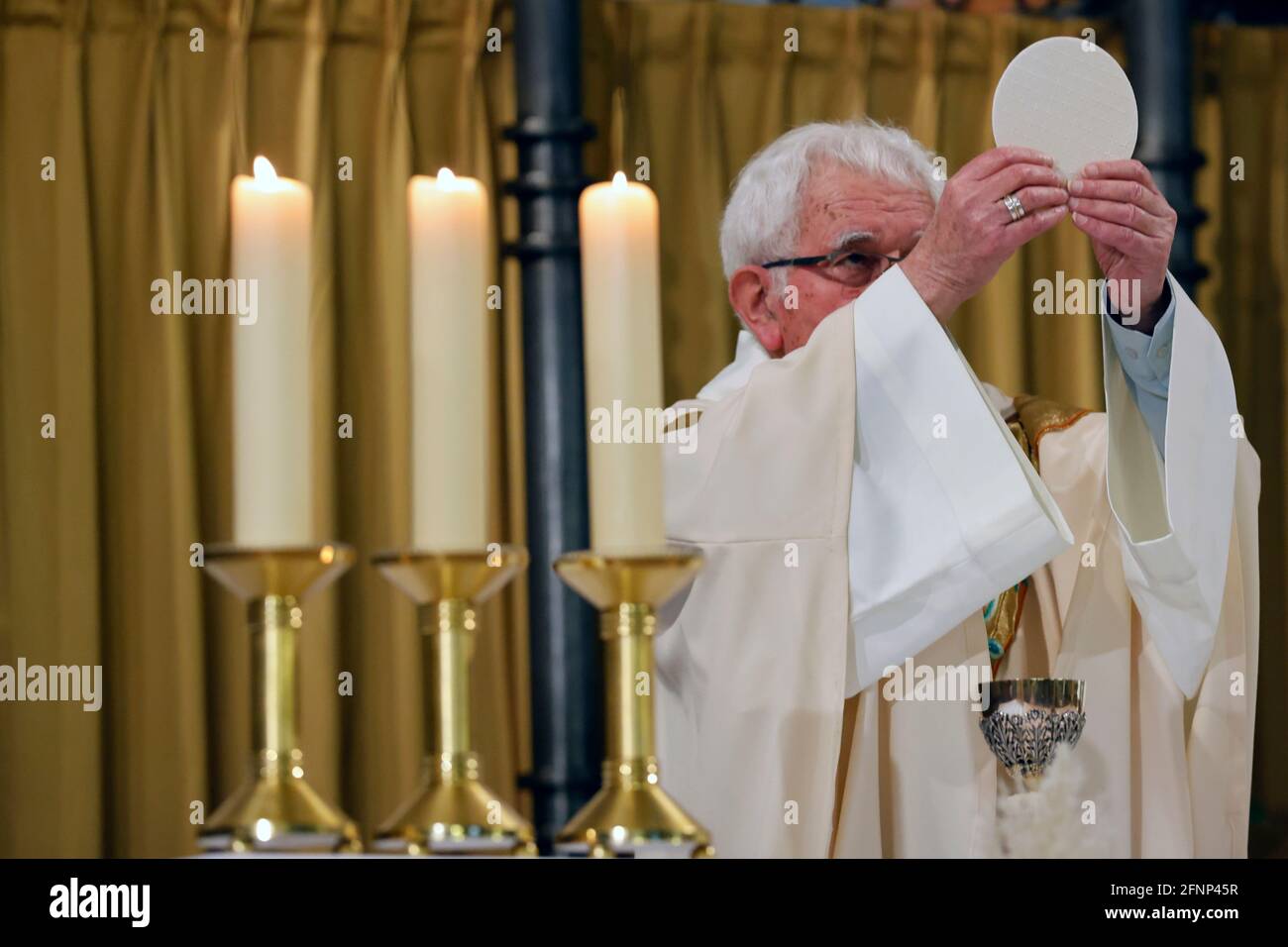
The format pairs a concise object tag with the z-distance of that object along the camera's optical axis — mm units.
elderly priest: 9030
